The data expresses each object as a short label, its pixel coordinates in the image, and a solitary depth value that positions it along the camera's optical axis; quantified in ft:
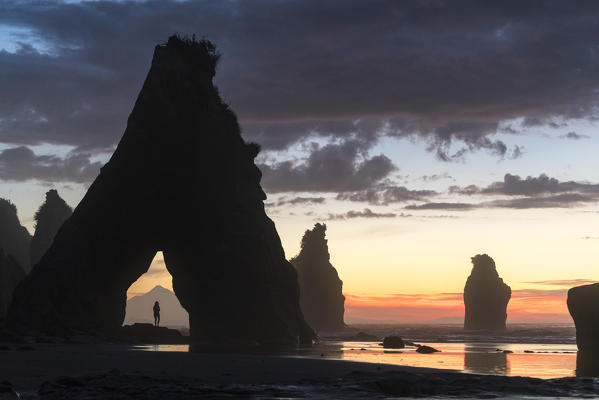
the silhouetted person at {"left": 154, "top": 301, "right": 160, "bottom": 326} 179.93
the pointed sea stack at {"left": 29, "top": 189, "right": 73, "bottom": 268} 334.65
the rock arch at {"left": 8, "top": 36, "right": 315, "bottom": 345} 153.28
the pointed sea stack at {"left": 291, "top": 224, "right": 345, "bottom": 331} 579.89
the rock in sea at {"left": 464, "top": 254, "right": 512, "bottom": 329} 645.92
